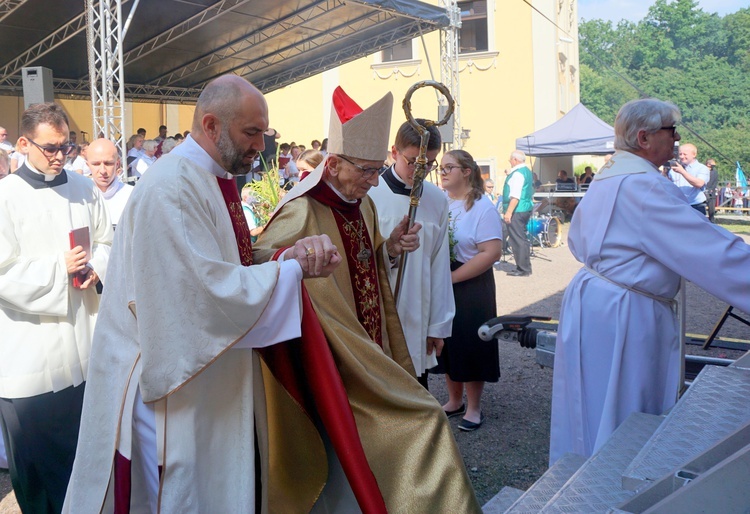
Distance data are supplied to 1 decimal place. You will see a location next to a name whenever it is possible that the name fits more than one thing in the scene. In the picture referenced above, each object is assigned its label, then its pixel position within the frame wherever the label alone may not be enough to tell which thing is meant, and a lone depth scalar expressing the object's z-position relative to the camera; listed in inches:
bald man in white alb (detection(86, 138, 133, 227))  200.5
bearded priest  88.2
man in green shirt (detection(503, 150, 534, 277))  496.4
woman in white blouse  198.7
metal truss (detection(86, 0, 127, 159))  431.2
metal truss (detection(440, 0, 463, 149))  641.0
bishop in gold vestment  101.6
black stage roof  568.4
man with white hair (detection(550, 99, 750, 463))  128.4
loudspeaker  270.1
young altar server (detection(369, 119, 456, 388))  160.4
